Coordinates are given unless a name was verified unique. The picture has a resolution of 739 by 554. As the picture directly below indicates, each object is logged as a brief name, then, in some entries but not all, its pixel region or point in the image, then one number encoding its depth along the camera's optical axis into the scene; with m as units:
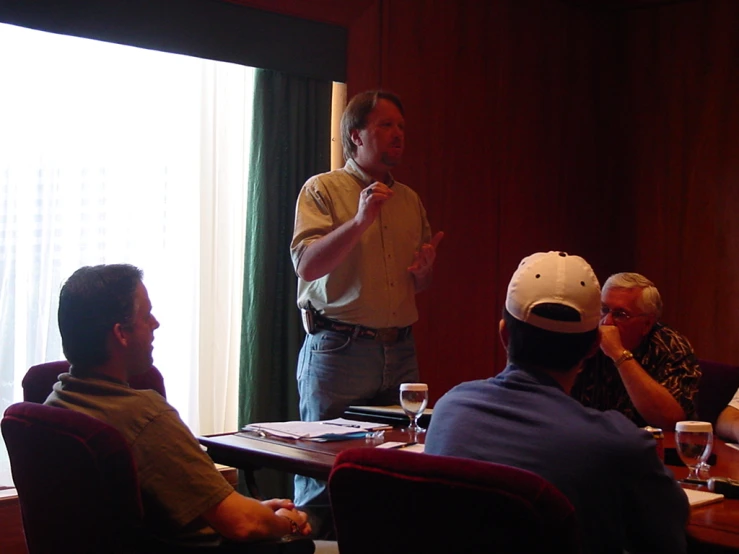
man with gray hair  2.63
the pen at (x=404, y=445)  2.26
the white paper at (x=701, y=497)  1.76
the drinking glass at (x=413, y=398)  2.45
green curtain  4.02
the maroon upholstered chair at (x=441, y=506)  1.22
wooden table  1.65
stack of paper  2.41
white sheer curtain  3.51
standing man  3.09
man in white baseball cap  1.41
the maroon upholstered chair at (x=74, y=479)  1.69
